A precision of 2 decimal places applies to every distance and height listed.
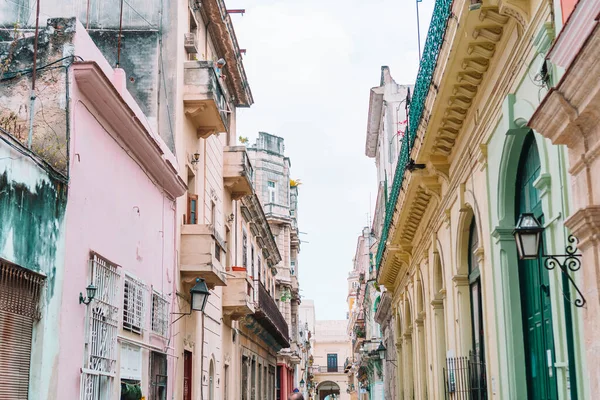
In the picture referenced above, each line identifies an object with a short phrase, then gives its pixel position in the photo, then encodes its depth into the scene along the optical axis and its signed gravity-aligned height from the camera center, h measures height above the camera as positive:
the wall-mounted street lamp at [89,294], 9.31 +1.22
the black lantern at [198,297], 14.10 +1.75
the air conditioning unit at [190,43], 15.65 +6.53
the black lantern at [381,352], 28.95 +1.87
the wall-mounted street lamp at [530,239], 6.59 +1.23
